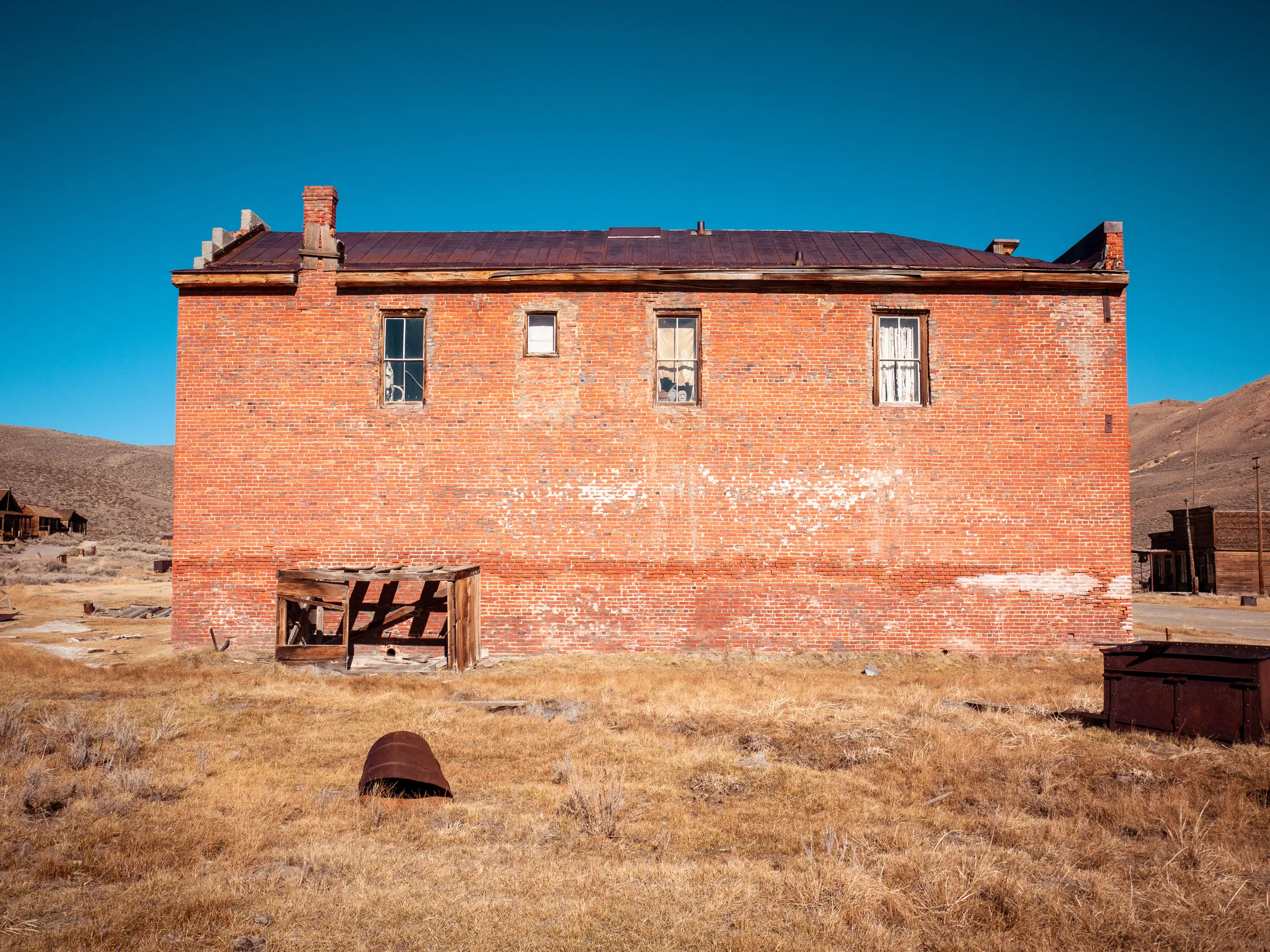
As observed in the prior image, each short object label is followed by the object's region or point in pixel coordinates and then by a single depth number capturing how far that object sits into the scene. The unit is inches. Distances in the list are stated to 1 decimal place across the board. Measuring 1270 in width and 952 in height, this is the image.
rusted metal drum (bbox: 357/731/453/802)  221.0
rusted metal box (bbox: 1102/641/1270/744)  271.7
